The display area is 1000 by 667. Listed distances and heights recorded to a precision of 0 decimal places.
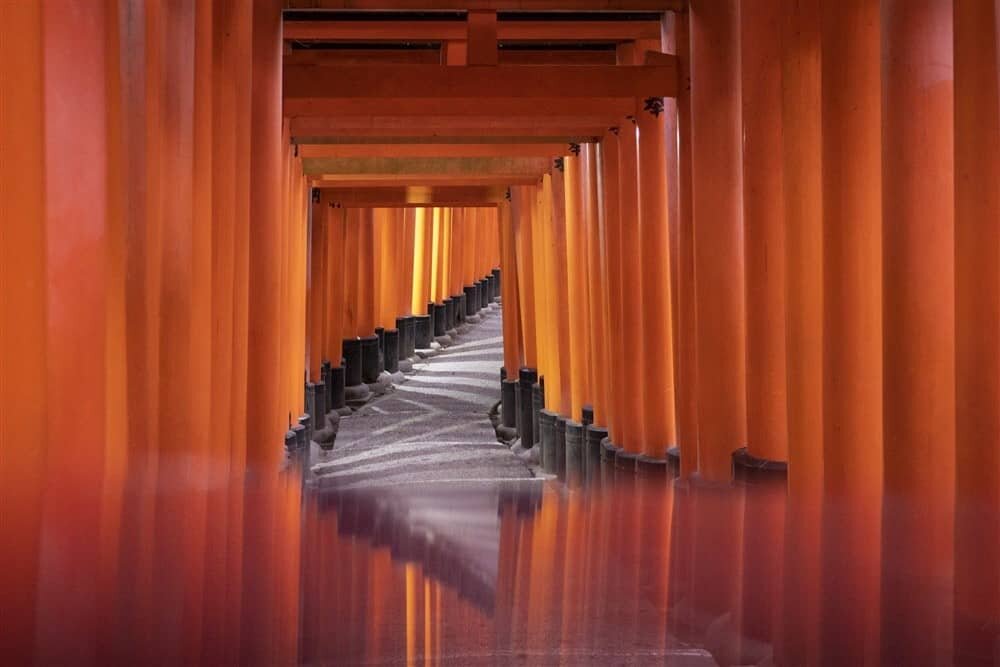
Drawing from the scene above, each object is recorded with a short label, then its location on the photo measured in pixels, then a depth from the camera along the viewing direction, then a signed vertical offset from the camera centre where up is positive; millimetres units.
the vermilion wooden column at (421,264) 26406 +1931
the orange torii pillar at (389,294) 24033 +1223
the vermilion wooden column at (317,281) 19516 +1176
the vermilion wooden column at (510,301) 20906 +951
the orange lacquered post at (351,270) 21844 +1474
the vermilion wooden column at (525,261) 19172 +1415
